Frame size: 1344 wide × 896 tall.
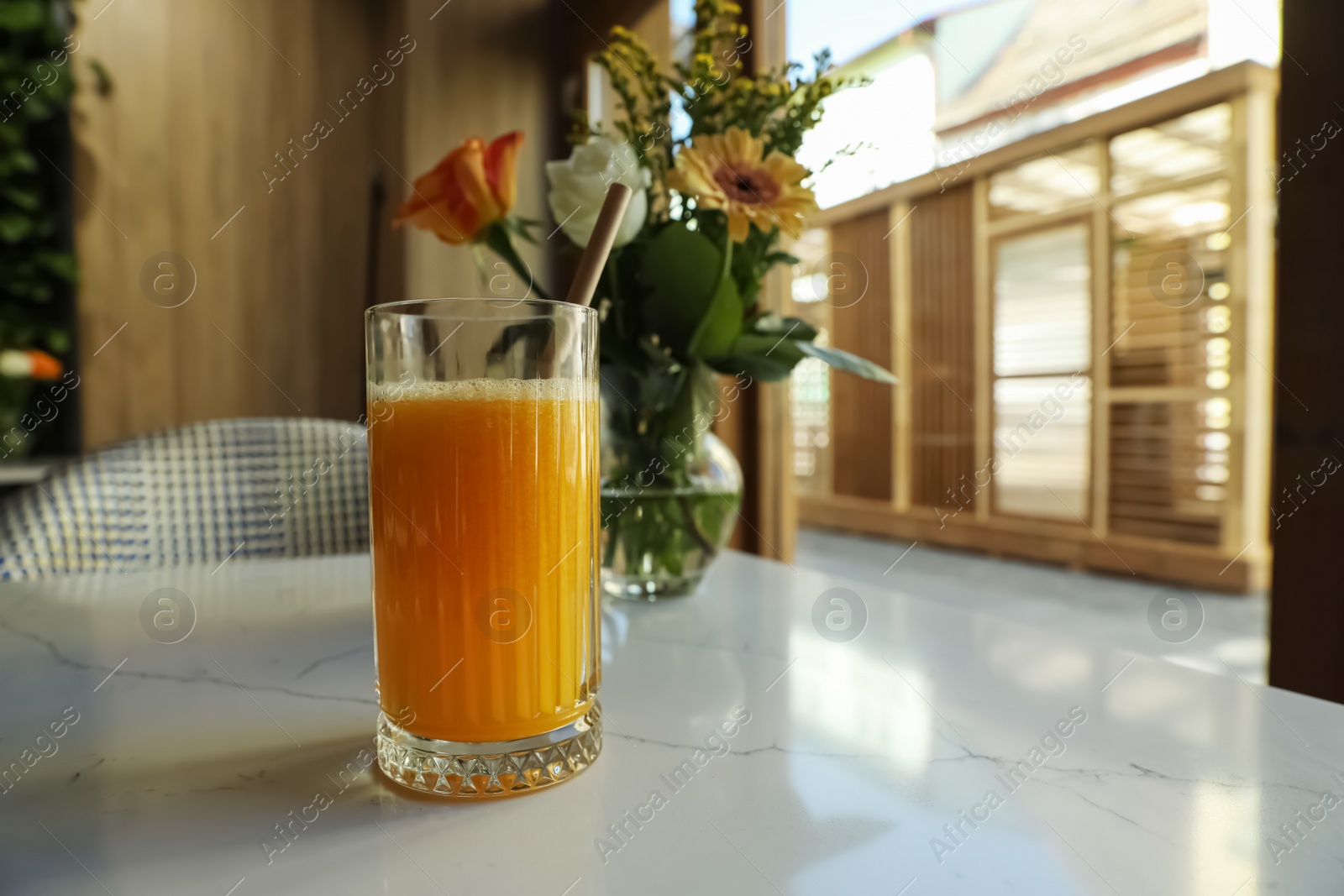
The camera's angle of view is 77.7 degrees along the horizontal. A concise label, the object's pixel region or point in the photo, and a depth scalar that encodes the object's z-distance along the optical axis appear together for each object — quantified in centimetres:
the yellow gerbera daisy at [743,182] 65
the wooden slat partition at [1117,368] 208
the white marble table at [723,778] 36
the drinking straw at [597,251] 47
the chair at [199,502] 105
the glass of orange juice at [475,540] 42
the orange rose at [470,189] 71
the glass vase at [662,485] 79
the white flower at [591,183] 70
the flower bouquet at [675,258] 70
